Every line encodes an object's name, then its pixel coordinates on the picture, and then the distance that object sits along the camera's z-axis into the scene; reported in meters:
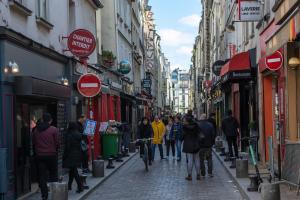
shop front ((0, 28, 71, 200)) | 11.68
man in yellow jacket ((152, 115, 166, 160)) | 22.72
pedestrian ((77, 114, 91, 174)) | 16.57
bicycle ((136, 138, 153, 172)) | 19.13
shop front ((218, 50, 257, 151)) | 22.47
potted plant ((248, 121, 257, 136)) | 21.18
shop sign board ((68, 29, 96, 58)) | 16.55
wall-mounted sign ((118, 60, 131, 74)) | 32.28
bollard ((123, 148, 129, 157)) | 24.89
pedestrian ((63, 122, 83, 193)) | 13.32
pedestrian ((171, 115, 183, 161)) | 22.70
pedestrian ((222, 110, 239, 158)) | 19.91
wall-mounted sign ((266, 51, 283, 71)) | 14.21
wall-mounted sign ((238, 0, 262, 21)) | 19.64
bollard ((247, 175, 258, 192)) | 12.64
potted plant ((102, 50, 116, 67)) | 27.86
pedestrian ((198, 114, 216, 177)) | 16.84
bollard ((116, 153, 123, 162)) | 22.16
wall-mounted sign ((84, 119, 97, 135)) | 16.73
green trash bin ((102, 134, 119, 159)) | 21.83
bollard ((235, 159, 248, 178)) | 15.38
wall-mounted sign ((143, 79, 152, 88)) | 55.41
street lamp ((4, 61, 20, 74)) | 11.67
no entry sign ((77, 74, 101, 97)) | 15.78
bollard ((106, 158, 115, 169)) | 19.38
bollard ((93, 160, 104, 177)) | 16.61
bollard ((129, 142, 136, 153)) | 28.30
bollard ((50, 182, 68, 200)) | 10.92
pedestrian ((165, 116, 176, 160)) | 23.62
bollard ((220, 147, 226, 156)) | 23.95
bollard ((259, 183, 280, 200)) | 10.05
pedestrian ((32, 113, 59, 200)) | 12.15
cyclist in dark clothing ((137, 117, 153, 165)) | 20.58
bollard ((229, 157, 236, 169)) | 18.59
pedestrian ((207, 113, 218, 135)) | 21.89
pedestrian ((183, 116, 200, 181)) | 16.17
